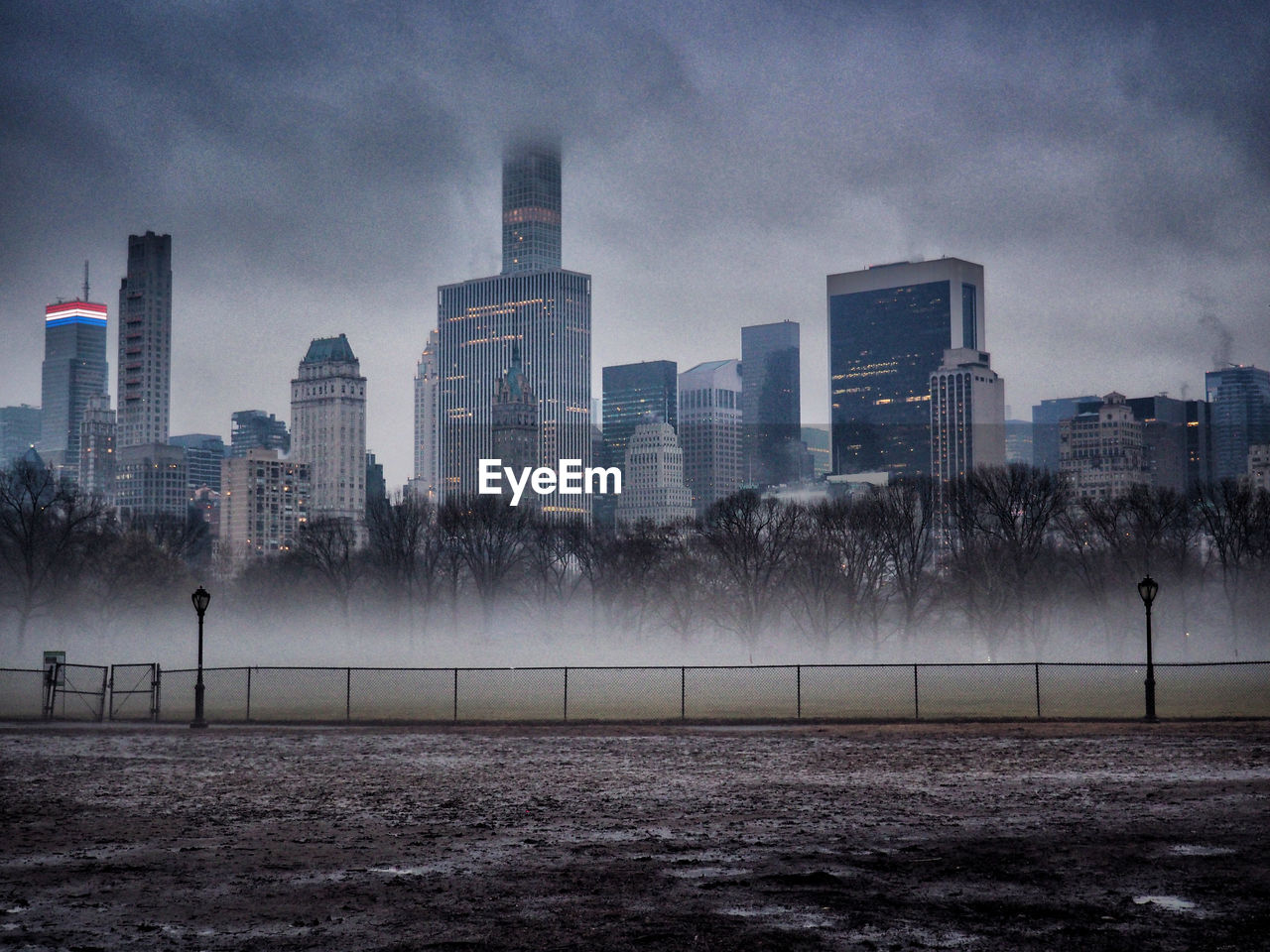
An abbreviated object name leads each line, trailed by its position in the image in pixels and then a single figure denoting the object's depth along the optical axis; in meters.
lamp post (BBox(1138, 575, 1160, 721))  38.34
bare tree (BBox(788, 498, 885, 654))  98.44
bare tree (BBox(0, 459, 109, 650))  101.88
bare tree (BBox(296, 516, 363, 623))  124.88
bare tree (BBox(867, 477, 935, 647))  98.88
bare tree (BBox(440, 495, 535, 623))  125.56
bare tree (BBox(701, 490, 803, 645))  100.88
